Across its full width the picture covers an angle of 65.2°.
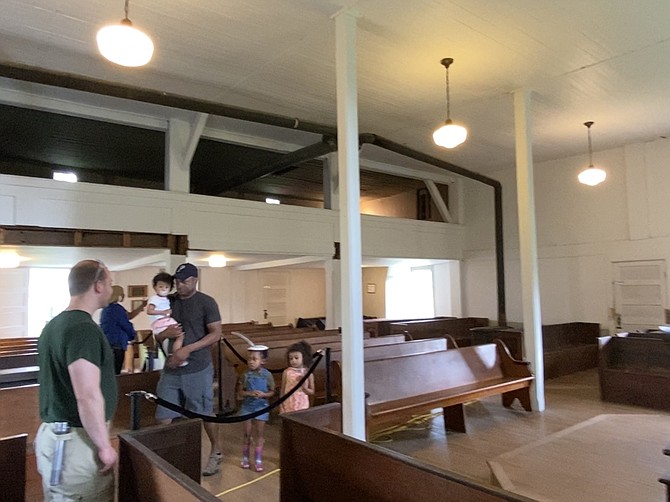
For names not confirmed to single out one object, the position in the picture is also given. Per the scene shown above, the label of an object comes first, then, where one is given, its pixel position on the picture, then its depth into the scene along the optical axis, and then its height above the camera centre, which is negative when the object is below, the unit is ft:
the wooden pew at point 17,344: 24.39 -1.86
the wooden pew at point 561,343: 27.73 -2.67
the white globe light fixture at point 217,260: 30.25 +2.63
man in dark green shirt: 7.42 -1.40
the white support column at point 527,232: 21.02 +2.63
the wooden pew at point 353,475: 6.40 -2.47
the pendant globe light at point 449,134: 18.16 +5.68
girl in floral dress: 14.98 -2.28
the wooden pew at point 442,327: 31.30 -1.81
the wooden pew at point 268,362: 19.71 -2.30
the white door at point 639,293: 29.01 +0.08
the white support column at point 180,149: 24.21 +7.15
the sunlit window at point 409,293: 42.36 +0.52
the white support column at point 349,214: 14.75 +2.53
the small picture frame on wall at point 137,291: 37.83 +0.92
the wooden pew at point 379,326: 31.12 -1.62
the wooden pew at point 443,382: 15.74 -2.86
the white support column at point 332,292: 29.58 +0.47
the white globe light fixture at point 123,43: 11.64 +5.85
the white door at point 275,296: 44.60 +0.45
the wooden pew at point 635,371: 20.61 -3.14
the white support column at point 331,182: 30.58 +6.94
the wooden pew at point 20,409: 13.30 -2.68
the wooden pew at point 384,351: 18.35 -1.98
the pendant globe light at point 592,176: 24.62 +5.63
